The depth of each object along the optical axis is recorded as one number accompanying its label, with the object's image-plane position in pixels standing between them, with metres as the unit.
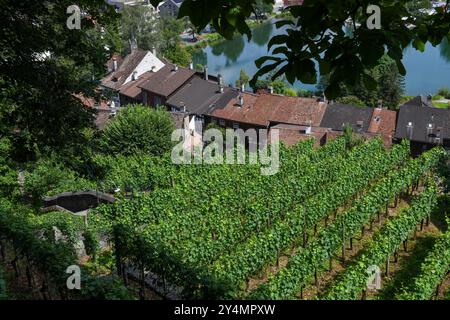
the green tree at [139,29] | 58.34
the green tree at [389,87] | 45.91
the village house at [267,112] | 37.84
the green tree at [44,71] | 10.47
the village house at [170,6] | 94.75
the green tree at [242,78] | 52.16
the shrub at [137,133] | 29.02
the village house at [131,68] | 49.91
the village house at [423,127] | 34.50
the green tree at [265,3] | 3.74
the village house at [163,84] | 45.28
